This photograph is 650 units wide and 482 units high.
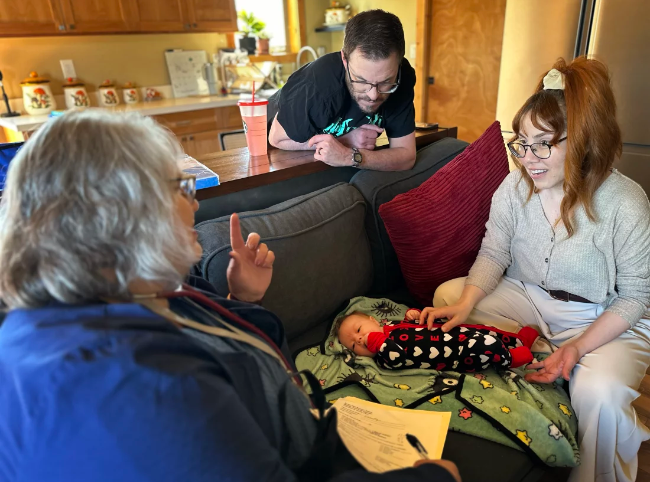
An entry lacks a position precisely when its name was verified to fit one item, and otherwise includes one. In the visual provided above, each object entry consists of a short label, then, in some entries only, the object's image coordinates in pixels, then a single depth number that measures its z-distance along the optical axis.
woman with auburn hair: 1.17
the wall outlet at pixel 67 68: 3.61
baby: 1.27
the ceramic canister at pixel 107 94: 3.68
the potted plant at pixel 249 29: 4.33
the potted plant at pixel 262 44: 4.50
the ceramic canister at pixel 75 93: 3.54
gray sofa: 1.08
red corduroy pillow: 1.57
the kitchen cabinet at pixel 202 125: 3.61
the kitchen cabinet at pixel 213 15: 3.78
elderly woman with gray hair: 0.55
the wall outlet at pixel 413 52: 4.17
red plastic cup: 1.55
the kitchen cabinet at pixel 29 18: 3.05
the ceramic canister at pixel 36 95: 3.35
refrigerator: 2.51
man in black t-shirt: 1.62
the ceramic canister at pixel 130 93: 3.81
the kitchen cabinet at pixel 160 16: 3.52
